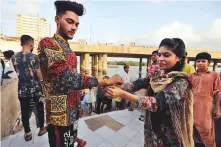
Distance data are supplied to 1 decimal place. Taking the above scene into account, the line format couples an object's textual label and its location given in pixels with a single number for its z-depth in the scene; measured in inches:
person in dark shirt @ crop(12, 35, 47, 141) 113.1
